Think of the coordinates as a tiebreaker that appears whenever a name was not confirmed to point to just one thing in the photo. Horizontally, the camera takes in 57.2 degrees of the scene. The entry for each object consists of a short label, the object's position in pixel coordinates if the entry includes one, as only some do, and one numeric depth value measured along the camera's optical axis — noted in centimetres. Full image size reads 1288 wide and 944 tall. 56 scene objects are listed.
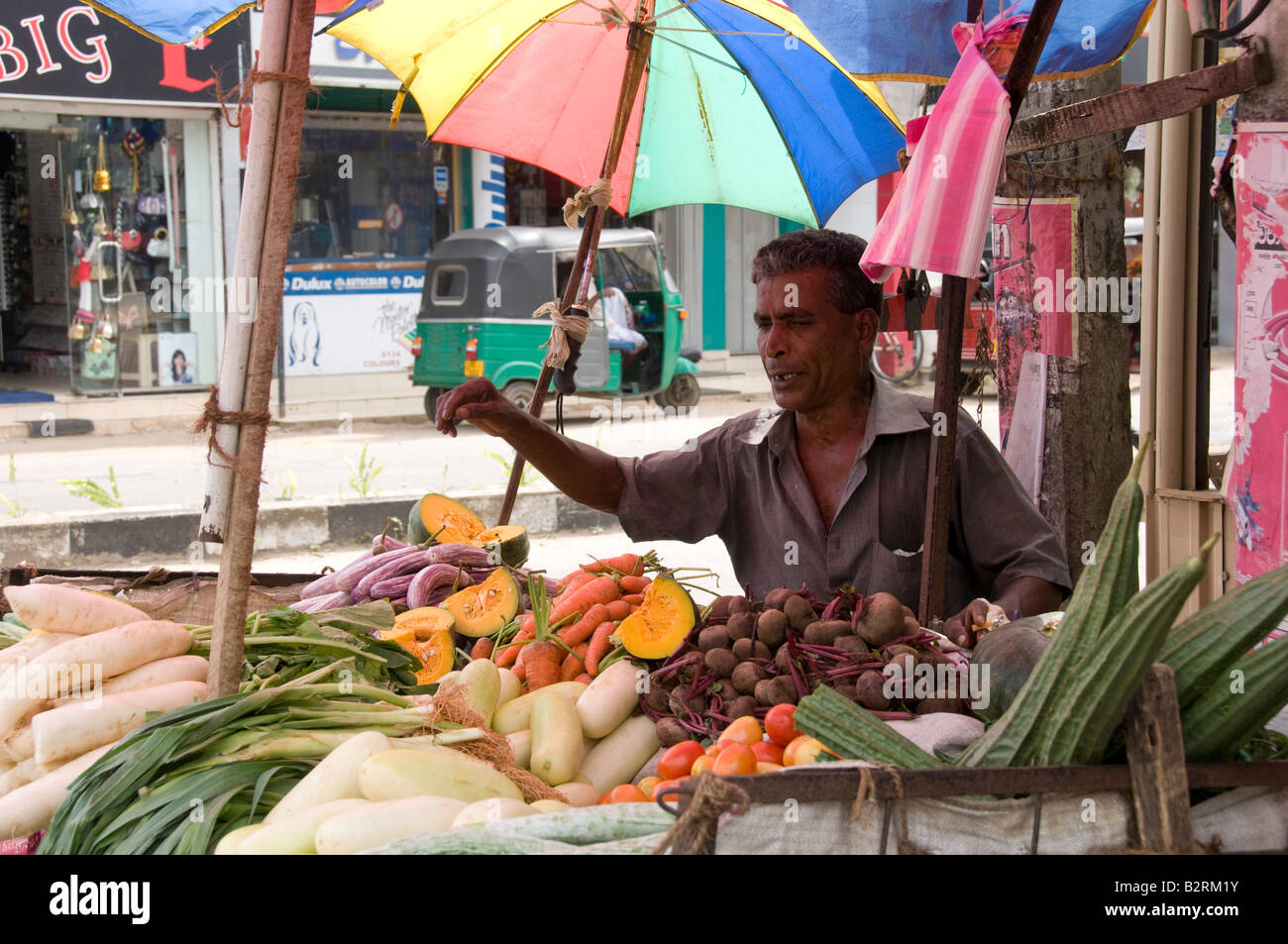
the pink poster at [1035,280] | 381
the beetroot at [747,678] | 236
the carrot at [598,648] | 283
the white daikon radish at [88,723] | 233
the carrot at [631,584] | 327
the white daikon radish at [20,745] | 241
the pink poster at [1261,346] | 284
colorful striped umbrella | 387
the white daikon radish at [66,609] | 255
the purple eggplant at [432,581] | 359
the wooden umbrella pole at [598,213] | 381
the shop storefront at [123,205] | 1188
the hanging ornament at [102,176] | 1245
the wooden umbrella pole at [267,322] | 230
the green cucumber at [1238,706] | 168
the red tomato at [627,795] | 208
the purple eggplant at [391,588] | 370
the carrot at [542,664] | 287
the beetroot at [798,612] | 241
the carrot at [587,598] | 313
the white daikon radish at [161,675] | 249
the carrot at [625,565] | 346
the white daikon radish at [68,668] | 243
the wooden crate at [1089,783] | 163
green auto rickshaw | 1155
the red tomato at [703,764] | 210
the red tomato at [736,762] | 203
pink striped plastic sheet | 247
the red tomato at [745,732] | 220
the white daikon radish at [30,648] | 261
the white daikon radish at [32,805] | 231
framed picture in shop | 1289
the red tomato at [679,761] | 223
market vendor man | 309
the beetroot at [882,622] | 233
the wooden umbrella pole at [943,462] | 270
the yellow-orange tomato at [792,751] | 212
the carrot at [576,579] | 334
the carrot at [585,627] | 299
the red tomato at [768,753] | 214
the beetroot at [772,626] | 240
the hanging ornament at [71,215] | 1249
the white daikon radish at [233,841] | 200
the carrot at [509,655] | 303
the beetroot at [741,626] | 245
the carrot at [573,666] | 289
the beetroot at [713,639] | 248
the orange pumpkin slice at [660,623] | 270
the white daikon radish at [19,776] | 241
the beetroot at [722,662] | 242
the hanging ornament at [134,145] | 1255
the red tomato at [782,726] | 219
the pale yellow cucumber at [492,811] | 195
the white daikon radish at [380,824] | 189
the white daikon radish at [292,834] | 195
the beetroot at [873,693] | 220
